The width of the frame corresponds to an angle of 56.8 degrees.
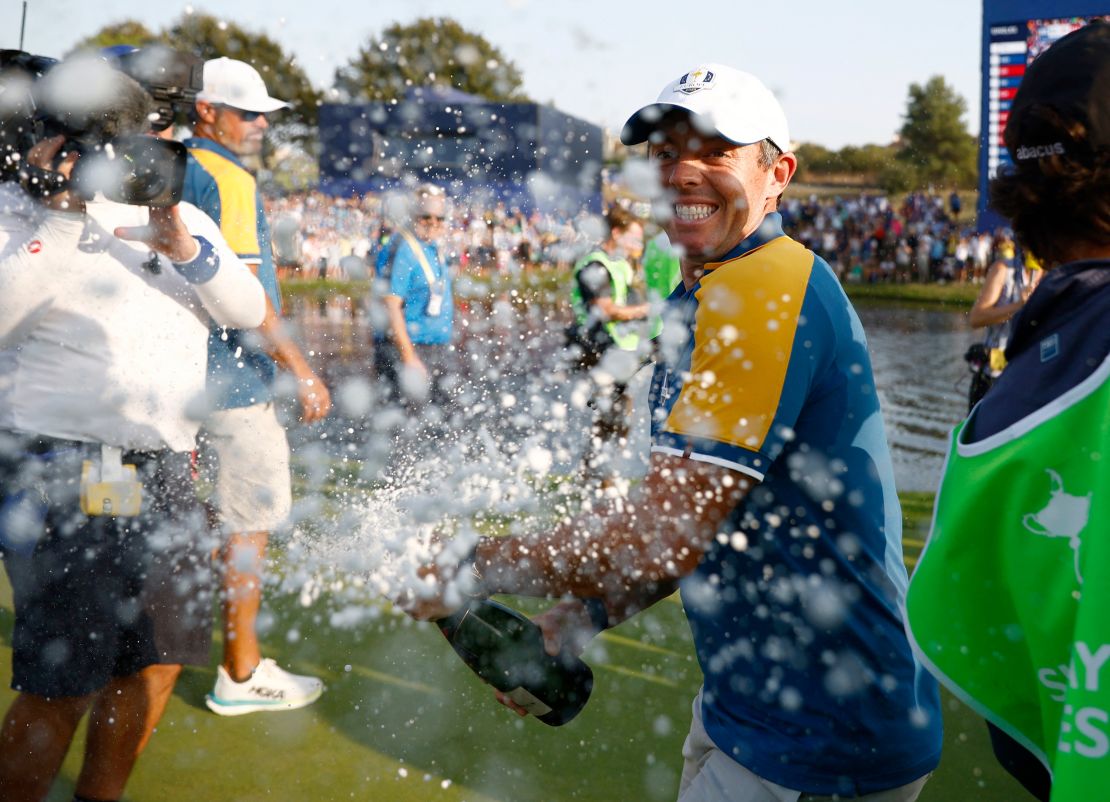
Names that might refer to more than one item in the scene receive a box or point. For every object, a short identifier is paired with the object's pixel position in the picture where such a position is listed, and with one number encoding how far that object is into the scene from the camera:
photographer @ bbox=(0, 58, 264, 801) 2.49
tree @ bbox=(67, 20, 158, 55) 25.12
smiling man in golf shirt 1.62
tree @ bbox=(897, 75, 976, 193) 46.06
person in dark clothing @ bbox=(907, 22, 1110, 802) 1.07
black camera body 2.41
